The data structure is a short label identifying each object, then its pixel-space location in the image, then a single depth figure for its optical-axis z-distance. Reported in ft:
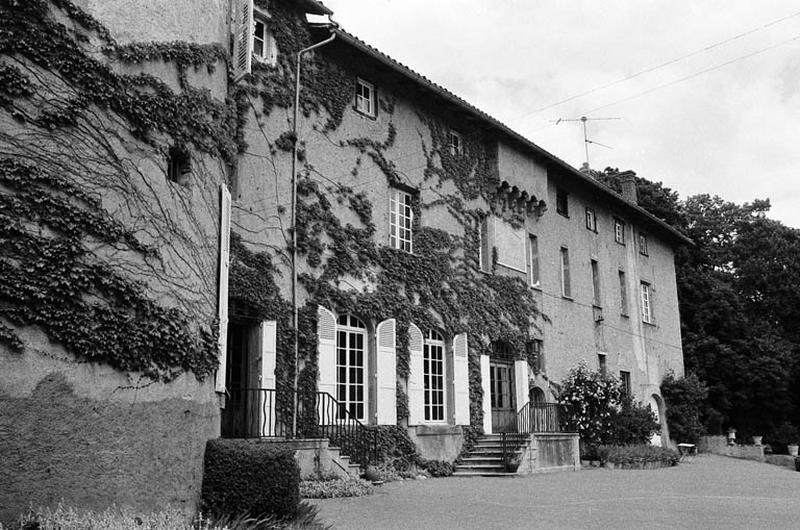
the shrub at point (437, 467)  52.54
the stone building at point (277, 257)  25.80
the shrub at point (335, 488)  36.73
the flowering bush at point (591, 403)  65.77
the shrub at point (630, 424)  67.62
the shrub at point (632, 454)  63.31
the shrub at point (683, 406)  91.35
